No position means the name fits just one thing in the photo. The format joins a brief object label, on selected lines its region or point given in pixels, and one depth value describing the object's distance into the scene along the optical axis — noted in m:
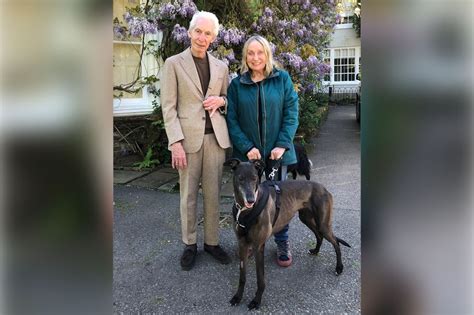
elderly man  3.72
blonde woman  3.63
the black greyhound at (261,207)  3.24
